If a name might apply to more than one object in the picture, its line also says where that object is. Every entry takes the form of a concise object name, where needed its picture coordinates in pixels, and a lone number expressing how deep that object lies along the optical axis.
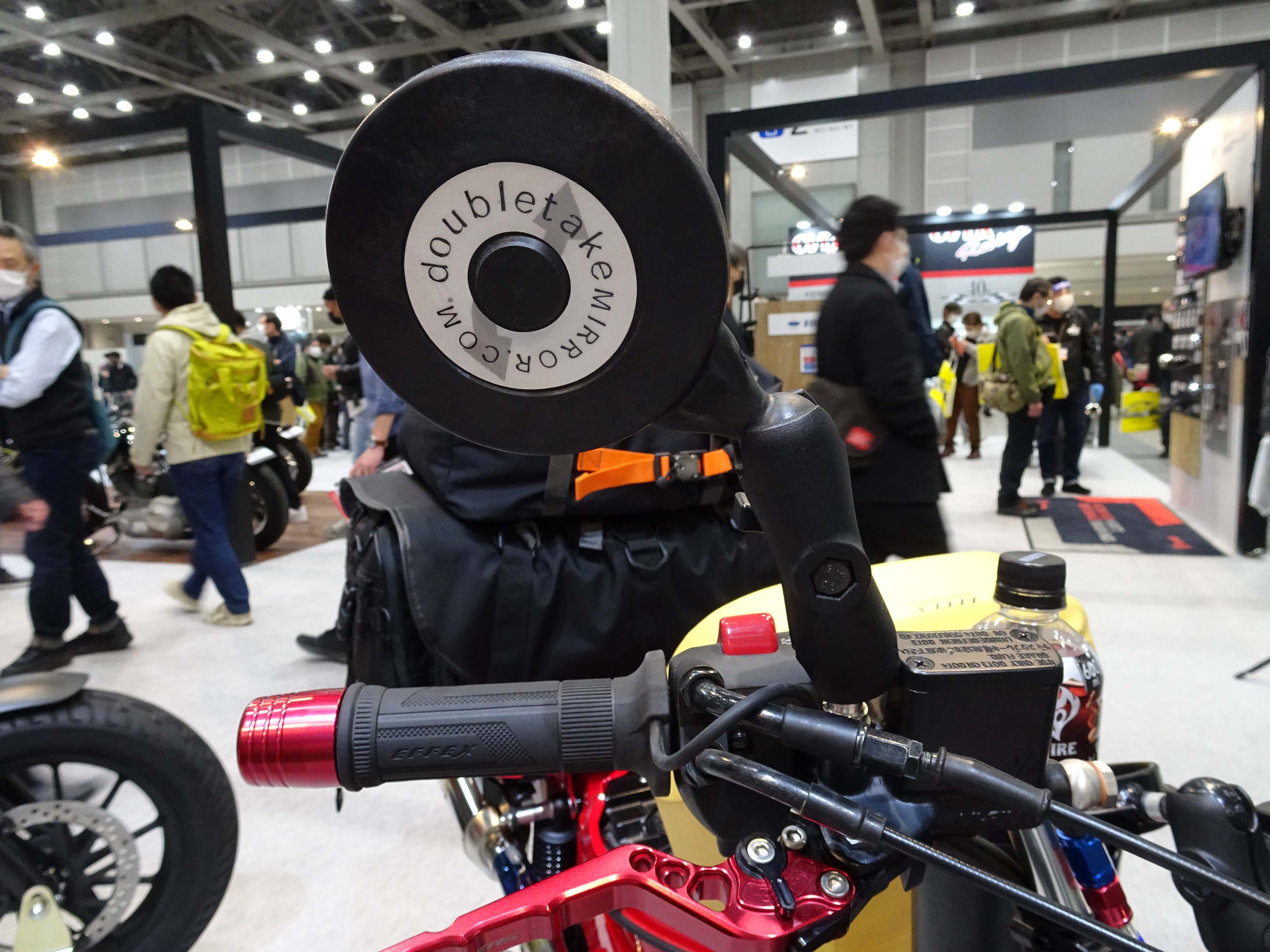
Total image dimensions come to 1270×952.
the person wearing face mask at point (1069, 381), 4.94
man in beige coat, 2.87
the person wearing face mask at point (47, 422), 2.36
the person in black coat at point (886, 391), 1.95
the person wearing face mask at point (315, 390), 7.46
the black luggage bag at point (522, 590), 1.04
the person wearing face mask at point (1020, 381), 4.61
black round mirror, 0.32
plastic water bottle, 0.64
